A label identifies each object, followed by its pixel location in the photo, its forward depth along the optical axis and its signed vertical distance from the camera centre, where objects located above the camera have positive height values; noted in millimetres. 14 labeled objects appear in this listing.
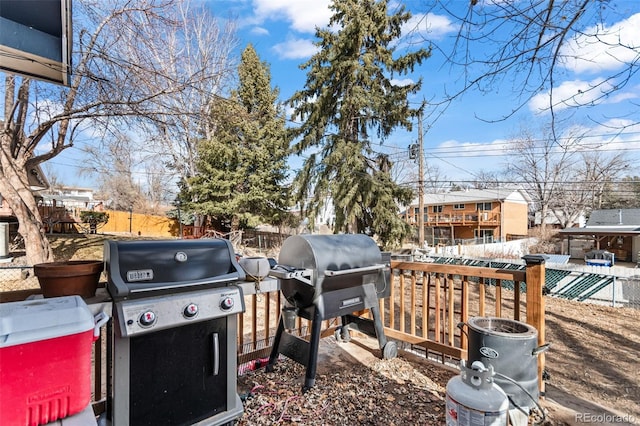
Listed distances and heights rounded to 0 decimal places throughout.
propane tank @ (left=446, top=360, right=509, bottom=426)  1536 -932
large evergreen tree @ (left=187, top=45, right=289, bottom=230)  14375 +2181
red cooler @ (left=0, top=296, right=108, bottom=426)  993 -490
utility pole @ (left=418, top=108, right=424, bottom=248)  12045 +1003
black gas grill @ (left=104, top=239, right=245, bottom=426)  1527 -621
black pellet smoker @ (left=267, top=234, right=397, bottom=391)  2441 -595
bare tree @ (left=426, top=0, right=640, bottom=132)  1842 +1026
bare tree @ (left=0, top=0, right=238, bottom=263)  5648 +2334
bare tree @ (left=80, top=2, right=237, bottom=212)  6402 +3032
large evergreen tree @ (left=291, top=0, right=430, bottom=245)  10703 +3403
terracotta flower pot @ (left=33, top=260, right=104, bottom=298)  1511 -314
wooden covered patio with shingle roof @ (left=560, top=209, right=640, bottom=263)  17516 -1273
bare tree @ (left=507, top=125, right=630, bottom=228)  20172 +2620
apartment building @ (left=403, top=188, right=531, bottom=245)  24188 -301
